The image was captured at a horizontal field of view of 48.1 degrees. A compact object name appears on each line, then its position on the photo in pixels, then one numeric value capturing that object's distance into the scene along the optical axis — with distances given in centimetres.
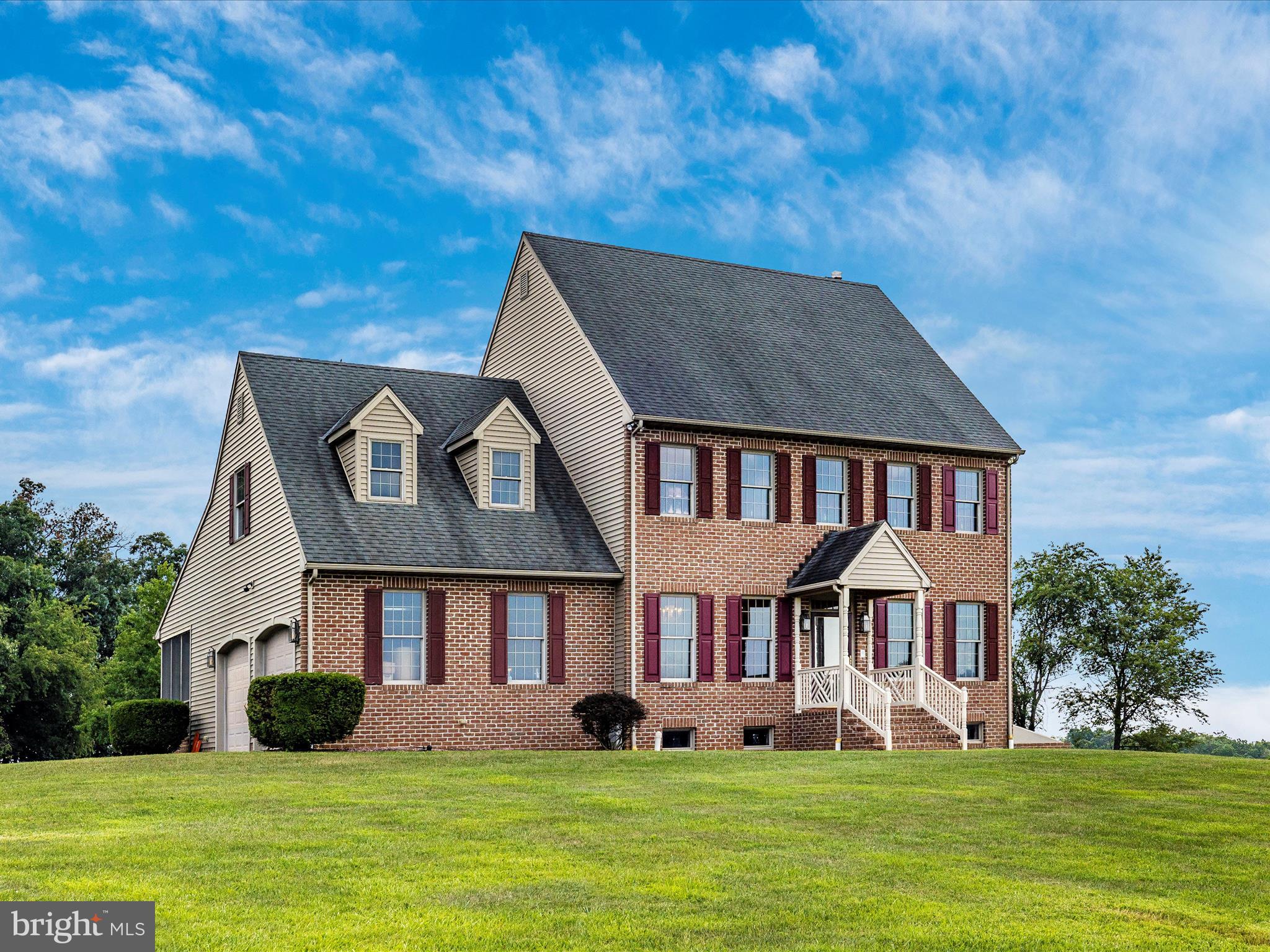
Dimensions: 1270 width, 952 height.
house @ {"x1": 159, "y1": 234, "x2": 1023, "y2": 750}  2708
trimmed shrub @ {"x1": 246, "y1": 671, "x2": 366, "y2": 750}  2461
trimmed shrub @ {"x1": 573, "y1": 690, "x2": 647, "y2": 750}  2738
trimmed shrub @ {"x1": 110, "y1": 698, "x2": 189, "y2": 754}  3136
